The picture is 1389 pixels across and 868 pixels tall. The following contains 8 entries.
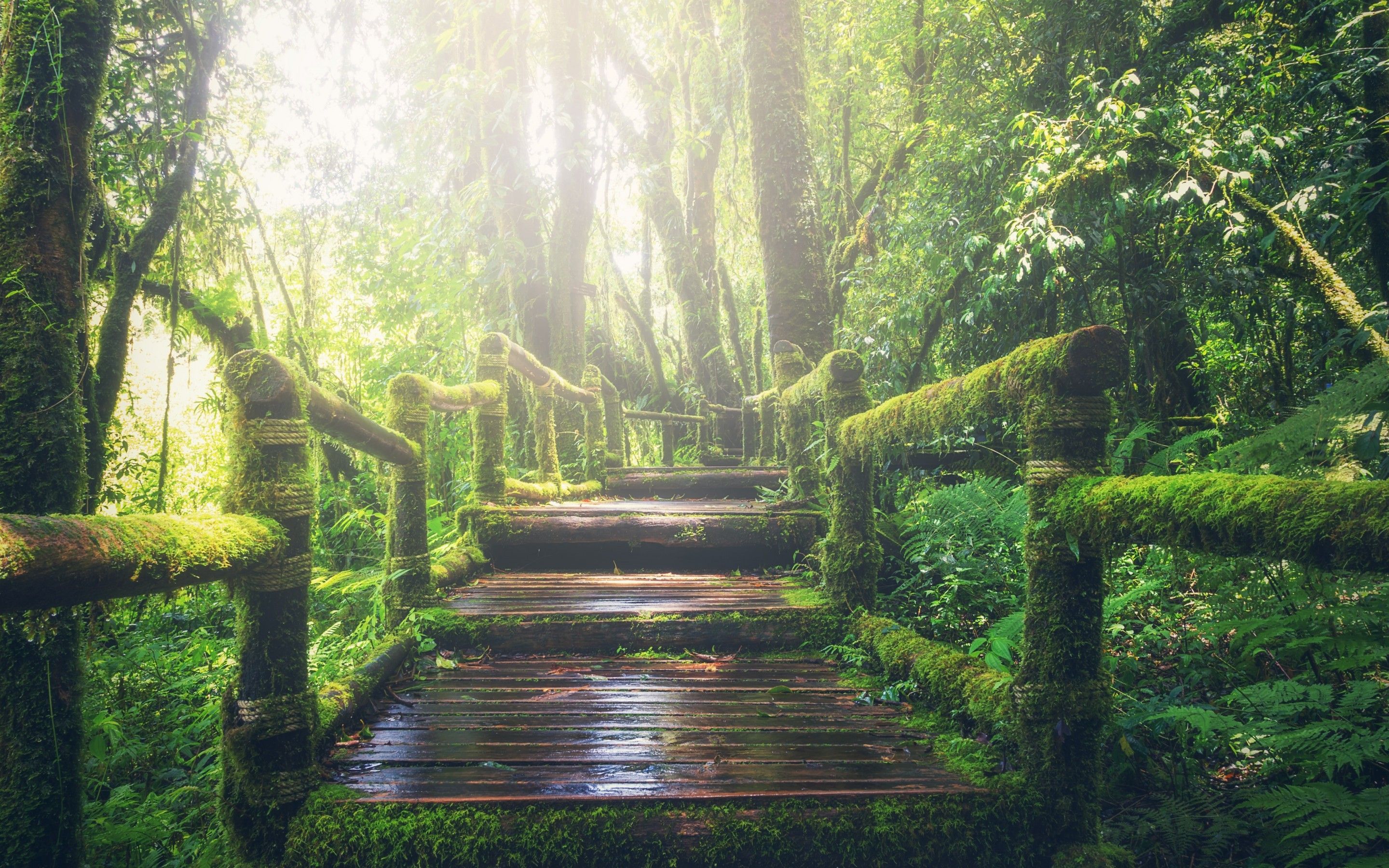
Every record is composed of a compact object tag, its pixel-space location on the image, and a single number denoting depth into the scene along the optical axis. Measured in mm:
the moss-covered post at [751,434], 9555
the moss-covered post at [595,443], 7457
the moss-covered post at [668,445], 12133
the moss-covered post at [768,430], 8594
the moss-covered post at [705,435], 12258
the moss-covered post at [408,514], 3396
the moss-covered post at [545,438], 6207
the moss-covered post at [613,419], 8977
